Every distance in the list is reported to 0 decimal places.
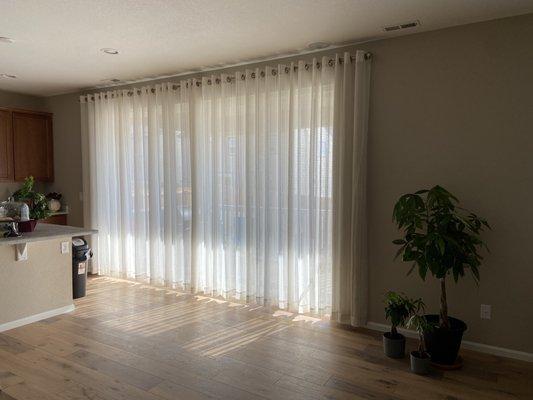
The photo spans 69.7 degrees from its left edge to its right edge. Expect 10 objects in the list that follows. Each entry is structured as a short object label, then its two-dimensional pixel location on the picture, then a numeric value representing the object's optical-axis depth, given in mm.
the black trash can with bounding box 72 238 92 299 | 4516
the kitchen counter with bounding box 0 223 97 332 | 3617
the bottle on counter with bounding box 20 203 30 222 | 3936
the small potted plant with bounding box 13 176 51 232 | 5457
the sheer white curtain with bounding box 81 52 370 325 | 3652
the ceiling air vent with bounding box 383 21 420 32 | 3105
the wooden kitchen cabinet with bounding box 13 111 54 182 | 5520
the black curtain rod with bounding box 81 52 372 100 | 3579
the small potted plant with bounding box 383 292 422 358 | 2932
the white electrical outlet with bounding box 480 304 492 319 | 3154
